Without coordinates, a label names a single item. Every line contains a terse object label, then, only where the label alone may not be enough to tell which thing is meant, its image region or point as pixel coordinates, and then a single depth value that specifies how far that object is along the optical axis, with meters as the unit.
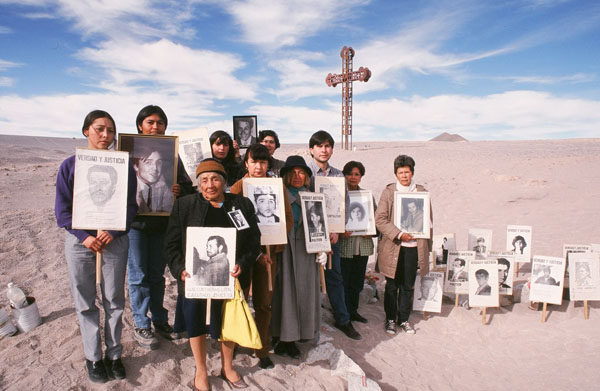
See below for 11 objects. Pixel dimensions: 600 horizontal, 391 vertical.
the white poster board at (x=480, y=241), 6.70
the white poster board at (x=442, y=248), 6.19
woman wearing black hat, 3.99
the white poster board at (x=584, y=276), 5.40
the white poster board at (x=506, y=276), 5.80
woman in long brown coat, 4.73
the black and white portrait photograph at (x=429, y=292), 5.59
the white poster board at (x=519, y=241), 6.80
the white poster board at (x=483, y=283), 5.46
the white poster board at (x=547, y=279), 5.40
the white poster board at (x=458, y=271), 5.73
